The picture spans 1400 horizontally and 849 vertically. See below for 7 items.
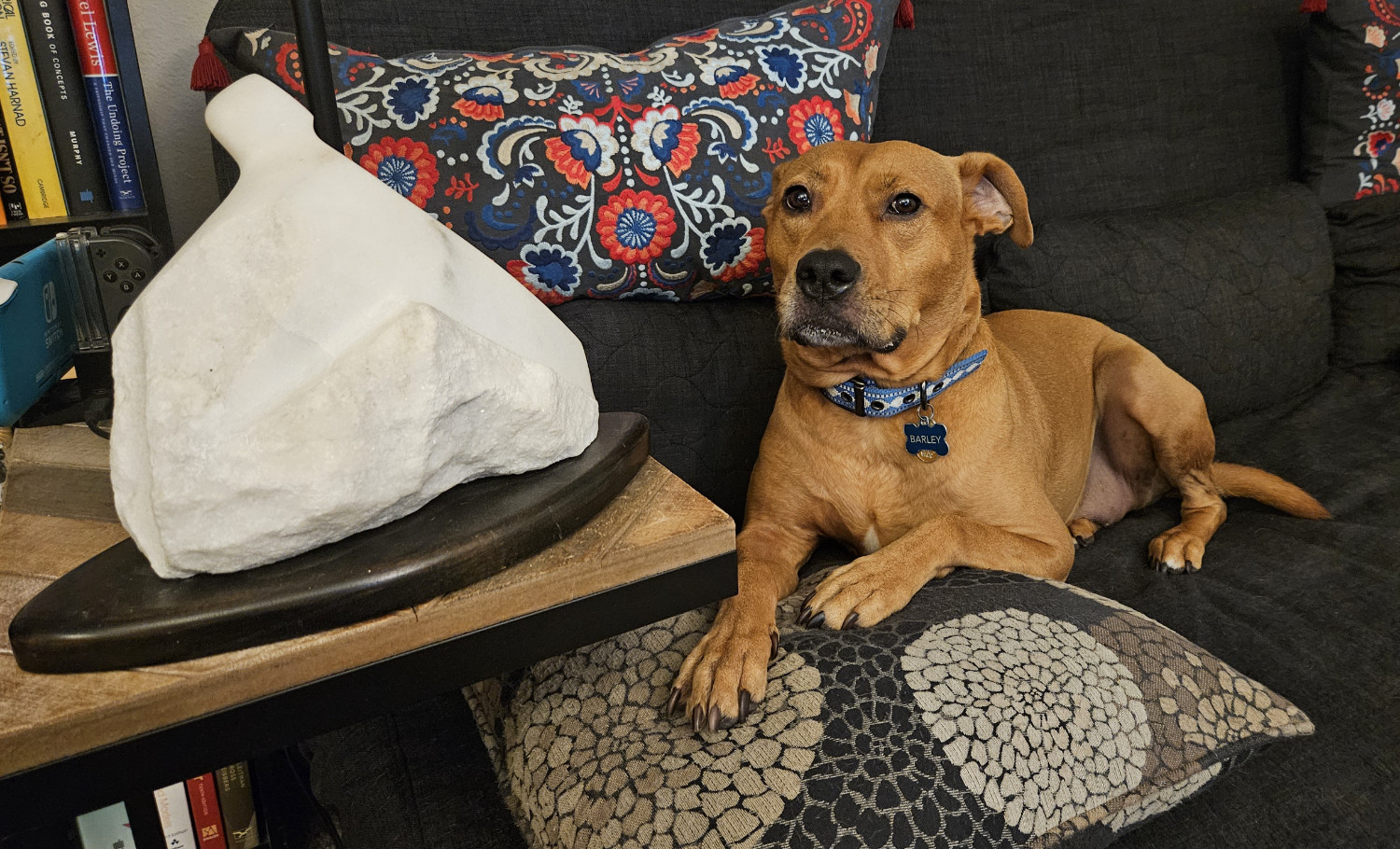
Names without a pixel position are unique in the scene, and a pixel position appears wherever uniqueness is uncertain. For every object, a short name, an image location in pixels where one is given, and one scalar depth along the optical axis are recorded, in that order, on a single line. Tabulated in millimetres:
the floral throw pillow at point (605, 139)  1476
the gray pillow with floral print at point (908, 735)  918
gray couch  1380
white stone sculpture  701
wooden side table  629
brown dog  1367
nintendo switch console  1081
